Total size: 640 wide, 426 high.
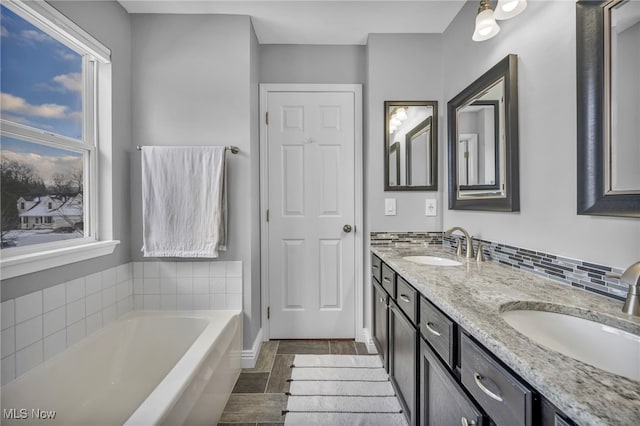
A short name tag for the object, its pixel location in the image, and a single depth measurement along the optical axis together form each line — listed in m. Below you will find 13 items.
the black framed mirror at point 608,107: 0.88
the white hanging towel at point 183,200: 1.95
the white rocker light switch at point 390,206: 2.25
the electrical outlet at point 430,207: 2.25
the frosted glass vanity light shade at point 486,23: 1.36
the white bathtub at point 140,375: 1.16
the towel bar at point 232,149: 1.97
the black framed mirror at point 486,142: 1.44
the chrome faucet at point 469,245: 1.72
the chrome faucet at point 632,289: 0.74
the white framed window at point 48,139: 1.29
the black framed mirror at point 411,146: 2.23
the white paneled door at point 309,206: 2.43
